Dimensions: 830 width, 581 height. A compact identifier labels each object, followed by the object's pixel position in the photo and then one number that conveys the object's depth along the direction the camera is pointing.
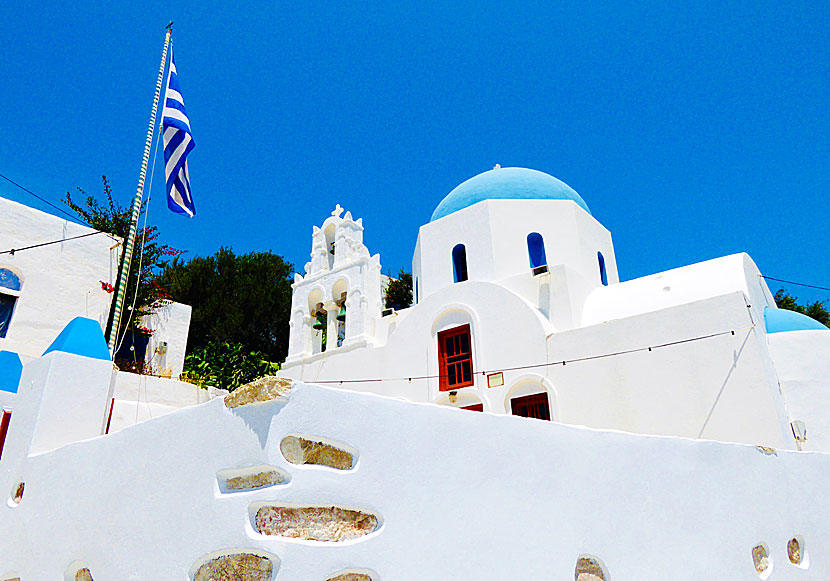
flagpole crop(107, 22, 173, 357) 8.25
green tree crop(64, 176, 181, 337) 14.27
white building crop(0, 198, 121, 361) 10.84
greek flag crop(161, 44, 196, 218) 10.25
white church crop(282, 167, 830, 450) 10.03
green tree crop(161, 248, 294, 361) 24.23
